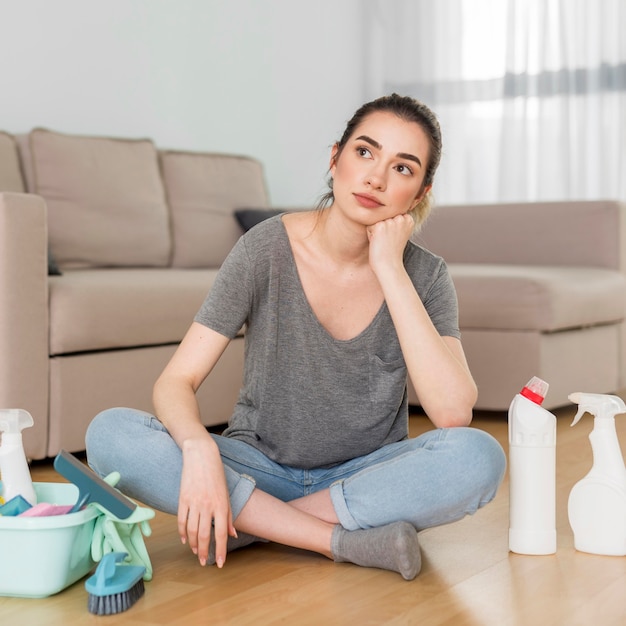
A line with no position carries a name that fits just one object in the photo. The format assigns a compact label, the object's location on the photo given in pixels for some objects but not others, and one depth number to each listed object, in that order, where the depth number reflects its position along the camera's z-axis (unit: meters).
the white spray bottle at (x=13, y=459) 1.54
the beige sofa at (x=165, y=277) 2.42
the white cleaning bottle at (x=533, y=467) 1.68
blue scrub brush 1.41
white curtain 4.79
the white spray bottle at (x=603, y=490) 1.71
